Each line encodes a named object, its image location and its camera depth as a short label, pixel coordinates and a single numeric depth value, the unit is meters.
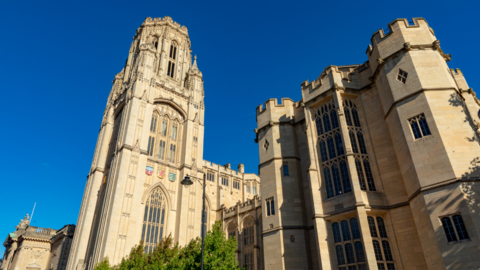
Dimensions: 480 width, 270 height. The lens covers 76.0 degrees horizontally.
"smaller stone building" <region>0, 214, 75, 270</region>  44.81
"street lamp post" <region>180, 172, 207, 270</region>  15.69
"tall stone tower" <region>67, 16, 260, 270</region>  34.84
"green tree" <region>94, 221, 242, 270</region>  17.54
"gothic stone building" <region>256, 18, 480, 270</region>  14.41
